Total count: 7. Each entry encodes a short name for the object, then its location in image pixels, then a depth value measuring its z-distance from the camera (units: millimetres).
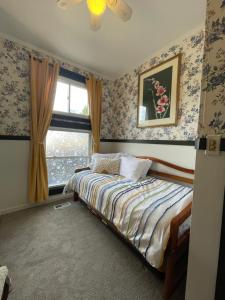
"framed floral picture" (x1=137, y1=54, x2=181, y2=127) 2082
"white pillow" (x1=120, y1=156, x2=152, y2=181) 2200
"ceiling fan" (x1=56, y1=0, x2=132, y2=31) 1213
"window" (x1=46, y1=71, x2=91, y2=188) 2586
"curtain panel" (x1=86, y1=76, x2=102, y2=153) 2838
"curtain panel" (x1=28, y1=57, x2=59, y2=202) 2221
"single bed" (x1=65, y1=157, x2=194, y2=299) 1054
